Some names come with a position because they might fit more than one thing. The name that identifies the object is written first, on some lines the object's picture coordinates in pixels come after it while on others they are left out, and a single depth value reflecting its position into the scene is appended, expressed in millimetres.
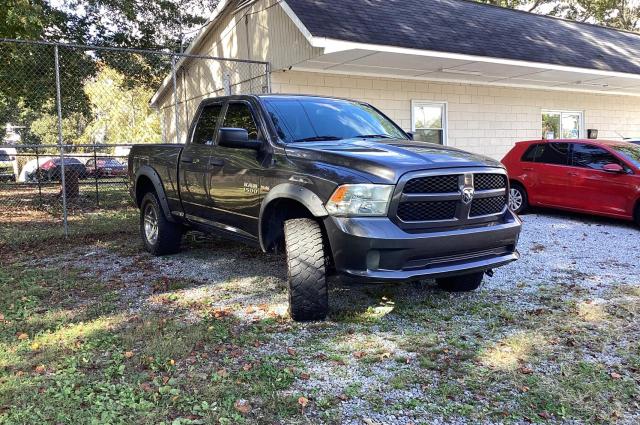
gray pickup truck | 4000
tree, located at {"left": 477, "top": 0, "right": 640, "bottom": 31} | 30953
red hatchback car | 8852
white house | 10312
